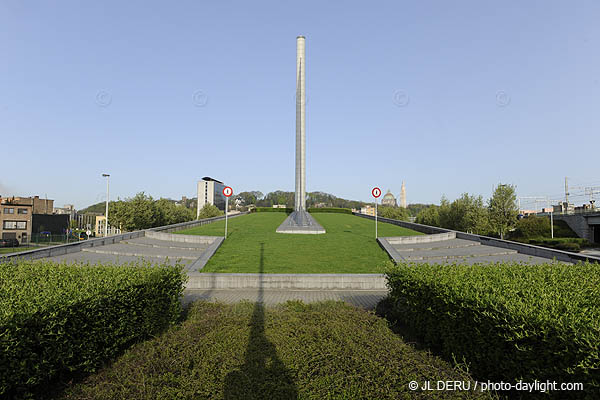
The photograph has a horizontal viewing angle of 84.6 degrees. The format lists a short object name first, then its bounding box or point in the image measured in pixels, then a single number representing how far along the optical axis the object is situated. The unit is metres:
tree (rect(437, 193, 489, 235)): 35.91
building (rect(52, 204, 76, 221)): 108.21
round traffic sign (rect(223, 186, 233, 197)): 19.17
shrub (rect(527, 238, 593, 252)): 34.12
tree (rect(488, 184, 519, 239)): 33.31
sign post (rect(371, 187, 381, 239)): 19.82
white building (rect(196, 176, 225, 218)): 134.62
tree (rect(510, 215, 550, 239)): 42.31
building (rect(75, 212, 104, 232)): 94.99
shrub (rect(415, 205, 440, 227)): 49.96
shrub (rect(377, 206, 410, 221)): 65.00
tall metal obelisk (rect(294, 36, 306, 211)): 43.75
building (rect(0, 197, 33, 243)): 53.66
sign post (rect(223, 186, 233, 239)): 19.17
